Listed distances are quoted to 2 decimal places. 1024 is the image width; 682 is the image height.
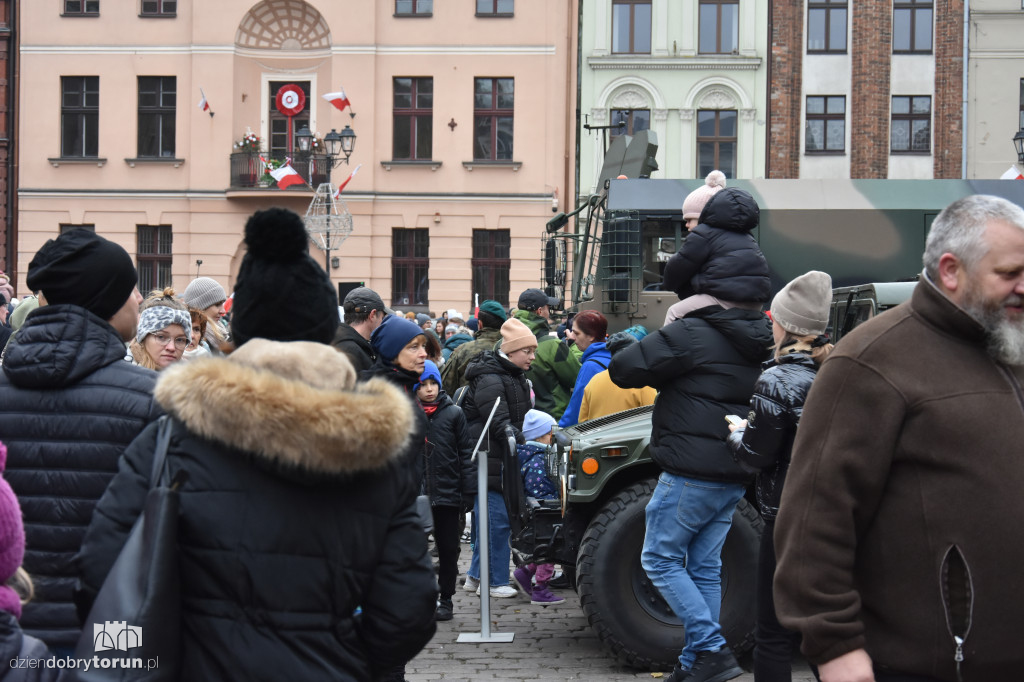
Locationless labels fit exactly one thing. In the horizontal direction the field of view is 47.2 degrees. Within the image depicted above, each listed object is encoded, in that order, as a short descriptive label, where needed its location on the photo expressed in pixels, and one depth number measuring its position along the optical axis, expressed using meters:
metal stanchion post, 7.03
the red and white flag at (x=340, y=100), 29.52
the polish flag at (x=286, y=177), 27.58
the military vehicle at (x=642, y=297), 6.07
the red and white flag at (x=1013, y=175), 17.38
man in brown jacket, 2.72
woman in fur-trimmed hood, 2.55
